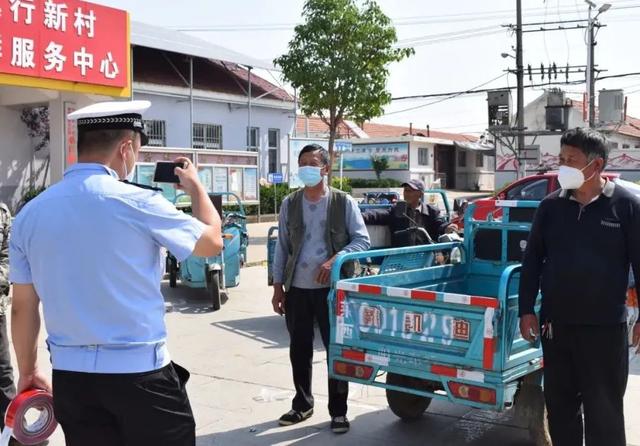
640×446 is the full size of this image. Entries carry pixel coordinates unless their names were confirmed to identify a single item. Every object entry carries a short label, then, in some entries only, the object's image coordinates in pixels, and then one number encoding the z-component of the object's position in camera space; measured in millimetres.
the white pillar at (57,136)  13578
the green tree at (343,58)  15320
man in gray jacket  4723
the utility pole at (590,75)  27959
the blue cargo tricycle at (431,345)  3705
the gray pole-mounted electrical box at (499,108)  23688
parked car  10102
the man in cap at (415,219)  6664
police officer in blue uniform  2250
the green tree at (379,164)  40281
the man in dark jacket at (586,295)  3242
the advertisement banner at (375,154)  40094
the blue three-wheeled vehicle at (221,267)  8961
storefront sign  11281
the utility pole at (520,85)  23562
